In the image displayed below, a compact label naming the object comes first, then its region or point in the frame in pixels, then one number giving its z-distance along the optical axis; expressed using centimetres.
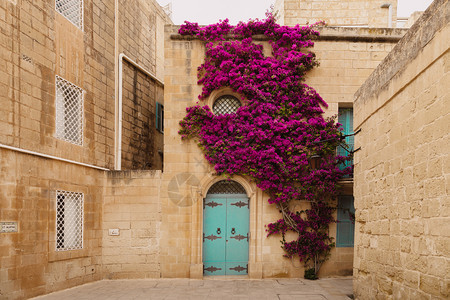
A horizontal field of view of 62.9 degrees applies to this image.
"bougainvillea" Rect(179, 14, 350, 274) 870
